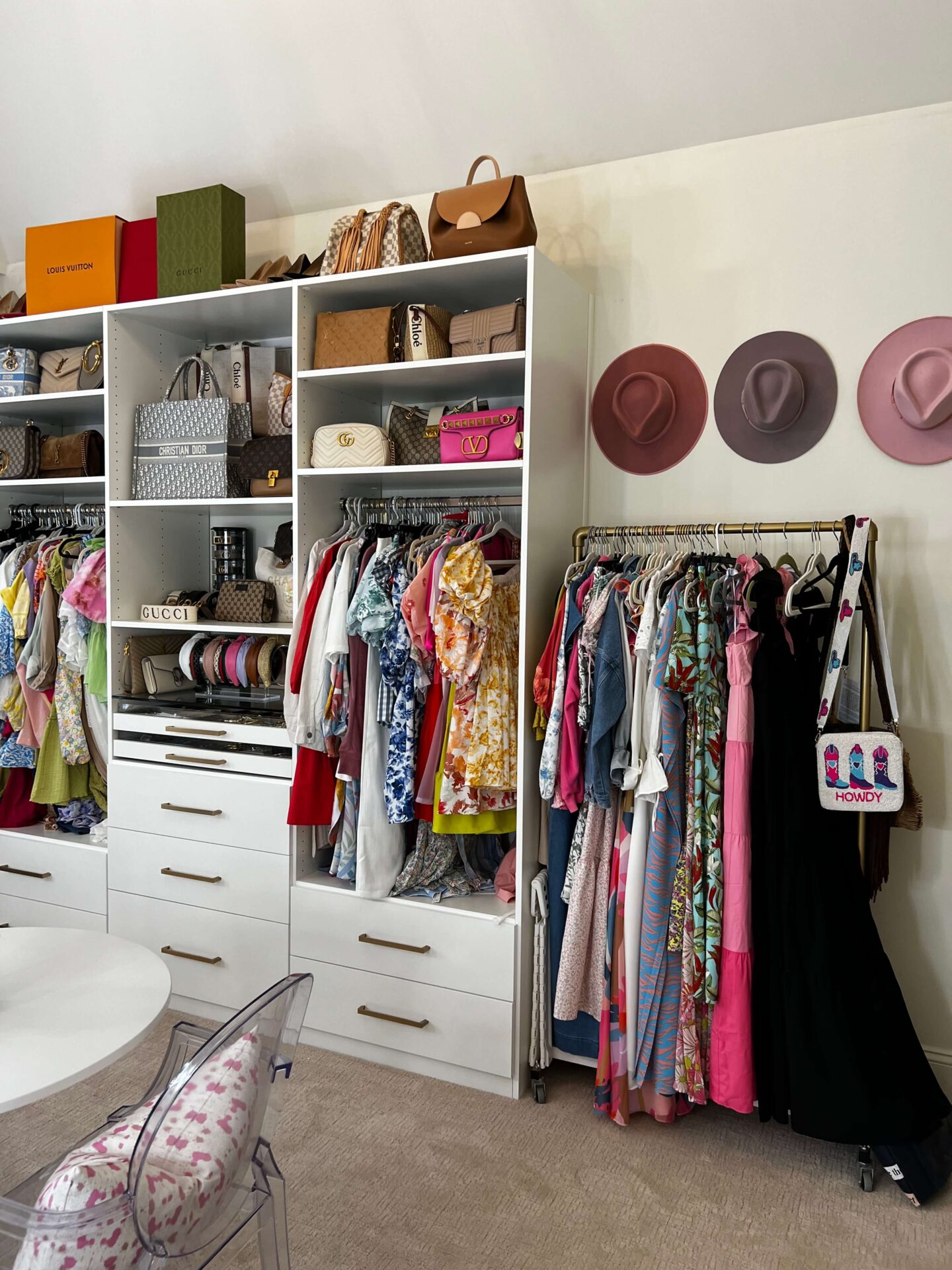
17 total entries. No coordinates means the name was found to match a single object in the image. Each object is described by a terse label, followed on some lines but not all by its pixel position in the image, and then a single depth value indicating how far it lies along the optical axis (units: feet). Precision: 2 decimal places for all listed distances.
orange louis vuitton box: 10.28
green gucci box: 9.71
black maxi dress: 6.98
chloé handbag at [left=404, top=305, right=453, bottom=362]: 8.67
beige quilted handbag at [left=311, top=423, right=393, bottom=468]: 8.96
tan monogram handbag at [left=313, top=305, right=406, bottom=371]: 8.81
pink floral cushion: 3.67
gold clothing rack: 7.27
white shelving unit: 8.41
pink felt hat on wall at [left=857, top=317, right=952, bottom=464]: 8.01
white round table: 4.63
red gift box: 10.25
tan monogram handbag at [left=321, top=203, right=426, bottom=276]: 8.80
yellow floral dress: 8.05
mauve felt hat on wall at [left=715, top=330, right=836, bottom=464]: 8.46
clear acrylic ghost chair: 3.69
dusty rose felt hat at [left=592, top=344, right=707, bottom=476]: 8.98
